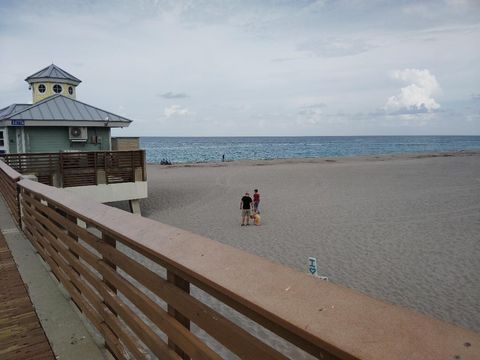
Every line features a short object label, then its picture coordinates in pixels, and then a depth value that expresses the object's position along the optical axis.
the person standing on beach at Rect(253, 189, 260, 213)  17.94
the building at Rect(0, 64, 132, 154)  17.97
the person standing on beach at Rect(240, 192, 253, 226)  16.95
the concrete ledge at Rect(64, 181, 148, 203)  15.80
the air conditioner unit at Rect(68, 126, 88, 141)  18.88
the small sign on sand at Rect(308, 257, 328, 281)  8.59
